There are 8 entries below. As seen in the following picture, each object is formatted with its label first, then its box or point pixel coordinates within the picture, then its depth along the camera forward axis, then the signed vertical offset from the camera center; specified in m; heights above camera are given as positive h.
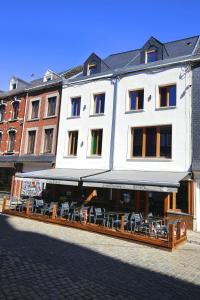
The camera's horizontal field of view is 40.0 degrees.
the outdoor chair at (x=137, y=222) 11.92 -1.71
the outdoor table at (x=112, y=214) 13.02 -1.52
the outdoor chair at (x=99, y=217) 13.34 -1.79
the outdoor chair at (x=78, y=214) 13.88 -1.73
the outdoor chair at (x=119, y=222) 12.49 -1.85
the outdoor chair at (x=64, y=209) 14.80 -1.58
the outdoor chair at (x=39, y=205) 16.06 -1.57
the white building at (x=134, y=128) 15.14 +3.53
